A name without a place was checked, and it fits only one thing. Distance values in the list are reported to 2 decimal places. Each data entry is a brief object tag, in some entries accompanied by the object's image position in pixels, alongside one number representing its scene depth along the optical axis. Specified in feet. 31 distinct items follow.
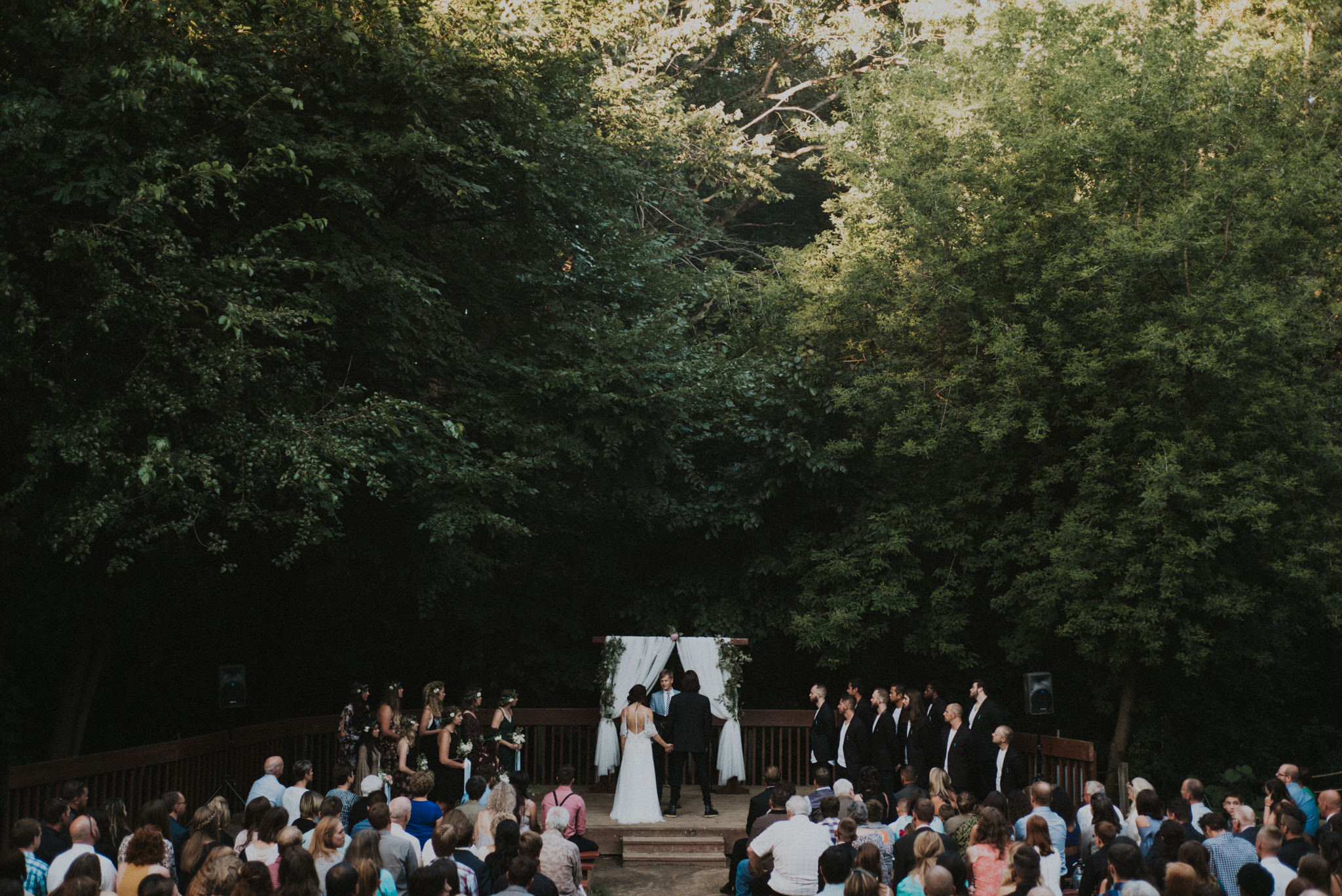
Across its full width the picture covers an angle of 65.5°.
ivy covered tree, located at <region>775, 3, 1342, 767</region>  38.22
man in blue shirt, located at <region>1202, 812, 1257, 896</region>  21.53
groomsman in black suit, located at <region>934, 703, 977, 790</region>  33.24
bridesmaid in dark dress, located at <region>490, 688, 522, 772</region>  35.24
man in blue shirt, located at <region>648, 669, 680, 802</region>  39.47
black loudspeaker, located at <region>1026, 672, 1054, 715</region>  37.14
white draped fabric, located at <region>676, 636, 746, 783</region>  42.42
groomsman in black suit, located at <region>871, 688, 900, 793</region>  36.17
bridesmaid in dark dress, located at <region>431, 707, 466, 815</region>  30.58
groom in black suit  37.35
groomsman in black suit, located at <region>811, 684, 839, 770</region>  38.22
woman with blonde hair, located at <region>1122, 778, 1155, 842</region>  24.27
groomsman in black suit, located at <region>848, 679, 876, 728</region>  37.45
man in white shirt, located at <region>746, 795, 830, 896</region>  21.97
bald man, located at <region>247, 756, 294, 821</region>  25.55
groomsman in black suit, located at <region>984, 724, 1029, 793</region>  32.40
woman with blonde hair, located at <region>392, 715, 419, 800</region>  33.06
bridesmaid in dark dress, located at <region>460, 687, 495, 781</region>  32.35
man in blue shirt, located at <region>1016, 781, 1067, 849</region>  23.70
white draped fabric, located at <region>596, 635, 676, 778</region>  41.73
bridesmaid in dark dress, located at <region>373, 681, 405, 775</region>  34.94
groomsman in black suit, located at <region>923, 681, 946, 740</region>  37.19
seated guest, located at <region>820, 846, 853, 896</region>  18.79
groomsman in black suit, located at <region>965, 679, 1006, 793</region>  33.37
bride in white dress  36.73
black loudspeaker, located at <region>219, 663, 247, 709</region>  35.27
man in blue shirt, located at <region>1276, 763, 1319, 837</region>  27.30
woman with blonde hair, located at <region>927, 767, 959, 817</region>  26.84
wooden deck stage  35.83
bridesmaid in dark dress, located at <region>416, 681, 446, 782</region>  32.89
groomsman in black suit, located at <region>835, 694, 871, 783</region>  36.35
